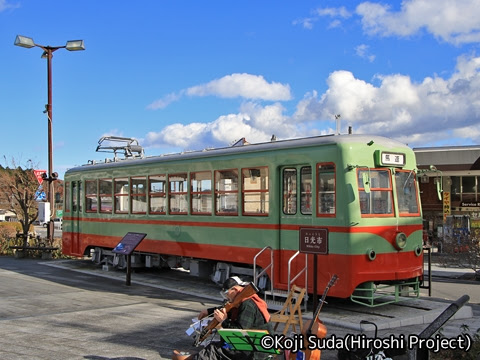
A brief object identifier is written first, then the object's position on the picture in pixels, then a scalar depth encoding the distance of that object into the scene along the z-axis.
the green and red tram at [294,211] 9.87
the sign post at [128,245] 13.64
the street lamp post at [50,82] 19.33
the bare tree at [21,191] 23.48
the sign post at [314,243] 8.72
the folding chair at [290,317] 6.59
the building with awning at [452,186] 29.72
